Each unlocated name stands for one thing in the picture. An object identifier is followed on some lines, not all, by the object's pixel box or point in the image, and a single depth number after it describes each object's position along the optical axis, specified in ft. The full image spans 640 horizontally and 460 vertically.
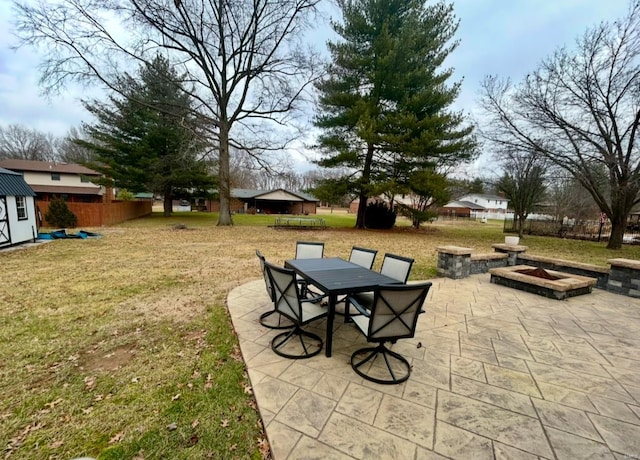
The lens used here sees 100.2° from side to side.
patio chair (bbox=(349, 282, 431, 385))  7.49
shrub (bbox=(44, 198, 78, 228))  45.75
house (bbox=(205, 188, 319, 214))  116.06
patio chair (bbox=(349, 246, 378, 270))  13.71
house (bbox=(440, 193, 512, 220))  138.00
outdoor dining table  8.96
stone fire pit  15.62
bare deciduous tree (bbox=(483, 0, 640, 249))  32.91
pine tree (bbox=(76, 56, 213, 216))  56.54
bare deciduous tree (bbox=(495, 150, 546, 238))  48.23
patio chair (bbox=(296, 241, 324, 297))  15.46
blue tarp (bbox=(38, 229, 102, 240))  33.63
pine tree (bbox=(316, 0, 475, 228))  41.32
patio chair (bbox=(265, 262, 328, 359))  8.82
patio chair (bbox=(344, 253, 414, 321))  11.41
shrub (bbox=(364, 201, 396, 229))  58.49
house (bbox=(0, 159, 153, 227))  75.99
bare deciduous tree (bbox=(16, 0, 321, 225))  38.83
